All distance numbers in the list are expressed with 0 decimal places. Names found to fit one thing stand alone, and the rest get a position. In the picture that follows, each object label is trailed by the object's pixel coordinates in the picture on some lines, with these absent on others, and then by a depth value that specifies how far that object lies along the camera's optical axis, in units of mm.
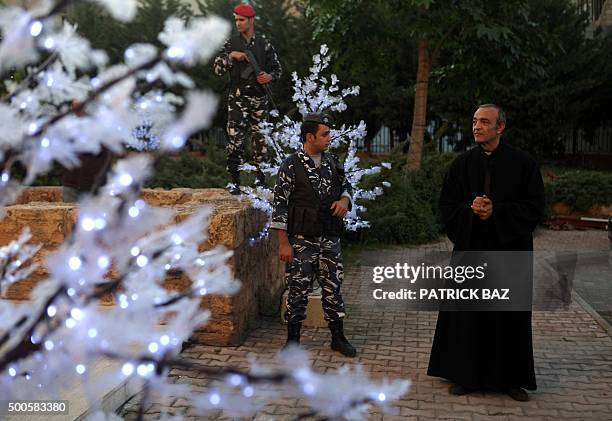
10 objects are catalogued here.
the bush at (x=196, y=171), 12720
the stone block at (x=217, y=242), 5805
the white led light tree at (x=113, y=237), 1134
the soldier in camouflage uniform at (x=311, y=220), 5676
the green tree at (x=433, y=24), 13352
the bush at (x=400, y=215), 12227
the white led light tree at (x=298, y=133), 7773
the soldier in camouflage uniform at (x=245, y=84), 7453
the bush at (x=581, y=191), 15023
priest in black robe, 4895
